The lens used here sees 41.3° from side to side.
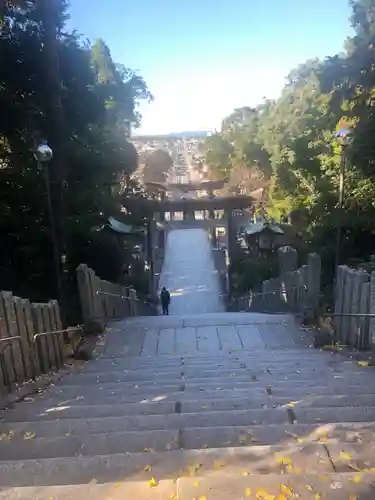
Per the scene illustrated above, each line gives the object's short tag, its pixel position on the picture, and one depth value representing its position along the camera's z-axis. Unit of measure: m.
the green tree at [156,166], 41.19
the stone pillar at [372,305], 6.48
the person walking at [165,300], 17.11
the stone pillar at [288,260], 13.33
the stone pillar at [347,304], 7.34
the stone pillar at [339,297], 7.68
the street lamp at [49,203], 8.43
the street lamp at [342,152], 10.50
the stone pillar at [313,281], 9.91
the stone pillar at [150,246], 22.39
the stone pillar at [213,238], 32.16
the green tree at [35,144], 12.02
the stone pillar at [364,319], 6.71
